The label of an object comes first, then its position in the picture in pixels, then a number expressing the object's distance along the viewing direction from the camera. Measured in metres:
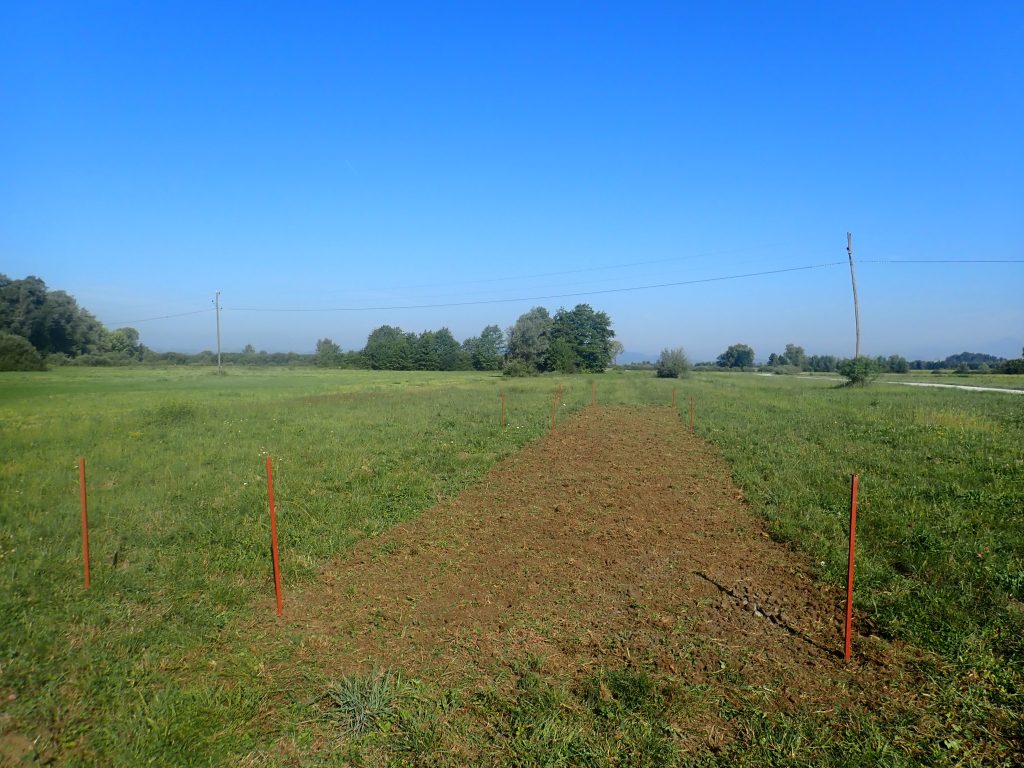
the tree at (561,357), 77.78
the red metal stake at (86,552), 5.99
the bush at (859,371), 39.00
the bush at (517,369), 69.12
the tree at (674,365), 64.12
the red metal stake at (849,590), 4.55
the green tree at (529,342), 78.88
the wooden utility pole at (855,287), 38.56
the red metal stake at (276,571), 5.69
